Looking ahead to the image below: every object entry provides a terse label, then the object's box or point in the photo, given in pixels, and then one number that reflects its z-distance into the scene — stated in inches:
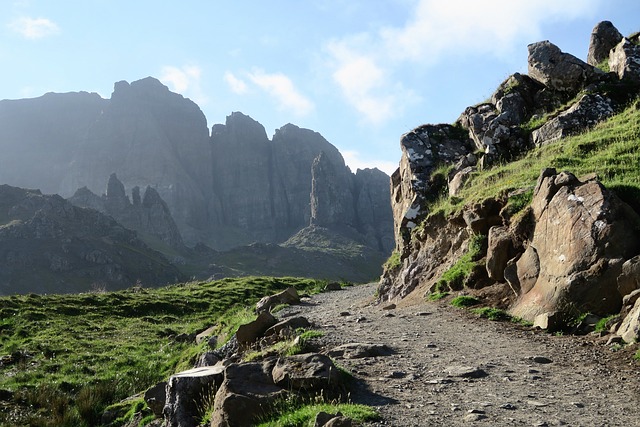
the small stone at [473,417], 336.8
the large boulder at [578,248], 547.8
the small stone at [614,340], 479.2
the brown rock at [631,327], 462.0
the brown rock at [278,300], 1122.2
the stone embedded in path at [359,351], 523.8
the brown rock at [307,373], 415.2
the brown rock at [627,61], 1157.1
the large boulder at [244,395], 396.5
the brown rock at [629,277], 518.6
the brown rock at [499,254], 719.7
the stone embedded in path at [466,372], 437.7
